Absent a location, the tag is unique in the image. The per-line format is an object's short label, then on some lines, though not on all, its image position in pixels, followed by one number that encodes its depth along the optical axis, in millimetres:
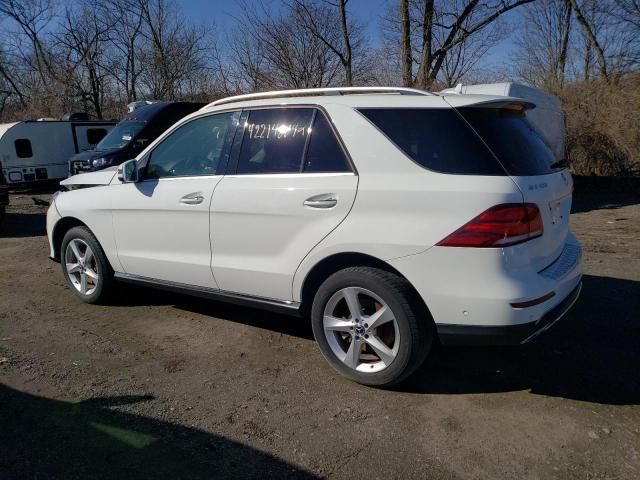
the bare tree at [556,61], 14940
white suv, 2945
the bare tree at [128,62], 27844
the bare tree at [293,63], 16984
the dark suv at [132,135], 11172
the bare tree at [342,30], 17297
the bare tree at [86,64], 27797
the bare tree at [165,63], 25891
